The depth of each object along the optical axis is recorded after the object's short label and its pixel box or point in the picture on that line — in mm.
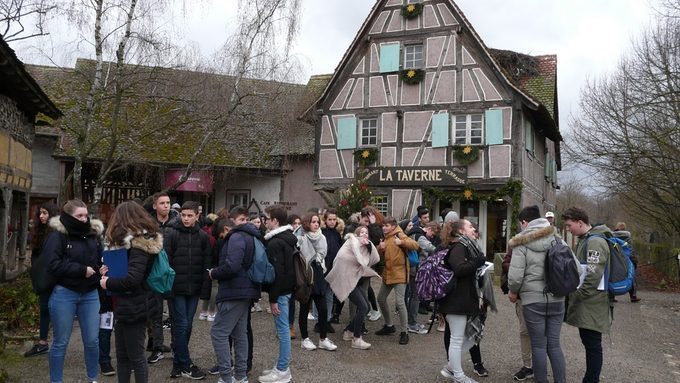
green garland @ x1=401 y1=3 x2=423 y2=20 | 19281
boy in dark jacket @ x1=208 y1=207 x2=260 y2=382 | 5379
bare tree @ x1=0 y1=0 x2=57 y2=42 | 10930
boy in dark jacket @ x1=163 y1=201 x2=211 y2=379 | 5863
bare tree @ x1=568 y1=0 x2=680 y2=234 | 16094
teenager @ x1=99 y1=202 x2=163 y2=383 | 4590
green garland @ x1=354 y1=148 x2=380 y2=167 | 19781
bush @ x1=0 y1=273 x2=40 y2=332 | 7984
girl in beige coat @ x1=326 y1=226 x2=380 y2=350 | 7449
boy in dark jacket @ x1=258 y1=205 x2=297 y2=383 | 5922
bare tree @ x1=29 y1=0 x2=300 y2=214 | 11977
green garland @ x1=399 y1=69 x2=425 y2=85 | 19250
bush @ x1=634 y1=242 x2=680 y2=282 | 18984
